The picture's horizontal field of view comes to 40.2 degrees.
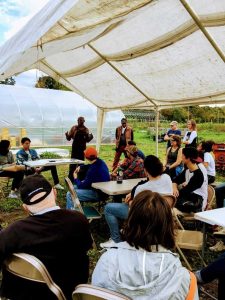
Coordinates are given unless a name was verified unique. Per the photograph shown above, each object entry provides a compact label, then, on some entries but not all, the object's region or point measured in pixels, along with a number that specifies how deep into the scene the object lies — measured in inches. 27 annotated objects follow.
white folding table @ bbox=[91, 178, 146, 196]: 157.9
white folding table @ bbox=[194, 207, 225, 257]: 104.1
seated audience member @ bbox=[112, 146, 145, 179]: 196.7
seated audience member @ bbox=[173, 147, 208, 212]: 148.6
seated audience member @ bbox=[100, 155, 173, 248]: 131.3
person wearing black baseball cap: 66.4
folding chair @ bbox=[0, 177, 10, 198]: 262.4
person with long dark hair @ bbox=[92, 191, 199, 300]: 54.6
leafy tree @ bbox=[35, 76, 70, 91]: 1103.9
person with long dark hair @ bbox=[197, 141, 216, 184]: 215.6
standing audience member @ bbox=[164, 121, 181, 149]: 314.7
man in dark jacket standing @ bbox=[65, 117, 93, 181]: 303.3
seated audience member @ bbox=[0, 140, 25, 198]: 253.9
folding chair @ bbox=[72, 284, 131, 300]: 47.5
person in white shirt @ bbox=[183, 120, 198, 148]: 311.7
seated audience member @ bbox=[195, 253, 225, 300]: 93.0
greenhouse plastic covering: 570.3
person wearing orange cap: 173.9
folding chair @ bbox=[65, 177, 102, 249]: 139.3
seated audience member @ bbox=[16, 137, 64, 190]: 266.4
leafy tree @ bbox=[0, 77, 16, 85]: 1517.0
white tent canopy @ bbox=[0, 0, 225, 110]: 124.3
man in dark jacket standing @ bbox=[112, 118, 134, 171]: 355.6
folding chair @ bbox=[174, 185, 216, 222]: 149.3
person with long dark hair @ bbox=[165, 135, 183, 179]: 238.6
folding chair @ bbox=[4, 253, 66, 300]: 62.0
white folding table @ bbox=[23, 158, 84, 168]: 246.1
